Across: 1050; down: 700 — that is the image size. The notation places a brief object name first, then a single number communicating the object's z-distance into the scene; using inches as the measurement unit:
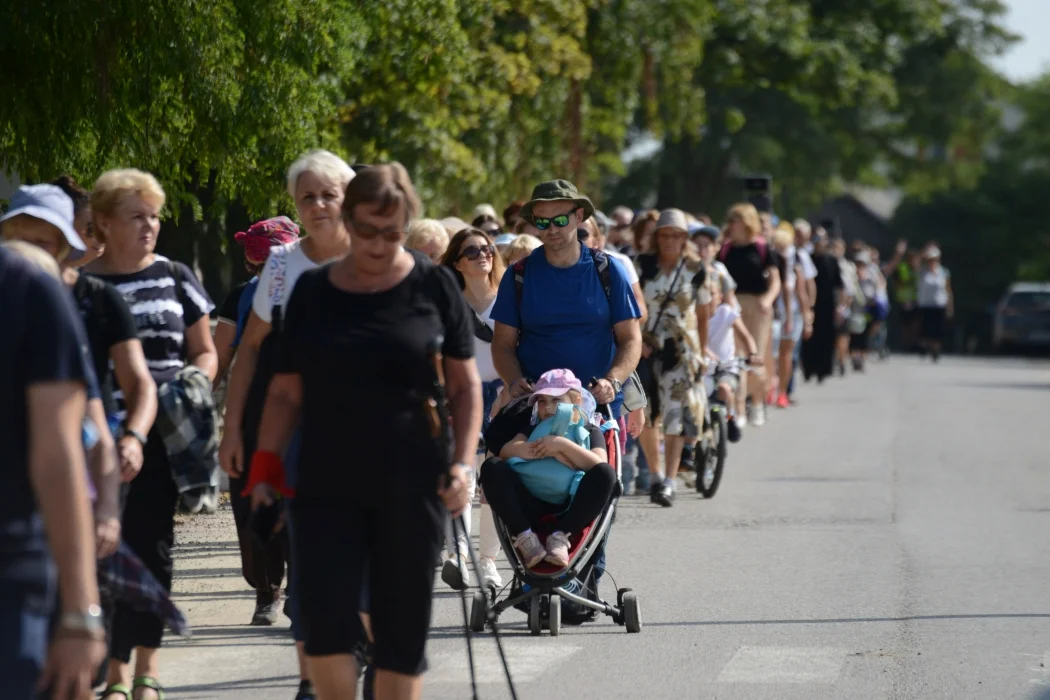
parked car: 3757.4
